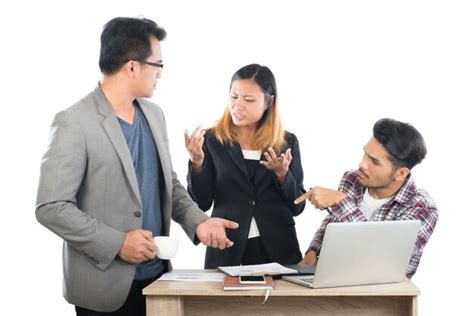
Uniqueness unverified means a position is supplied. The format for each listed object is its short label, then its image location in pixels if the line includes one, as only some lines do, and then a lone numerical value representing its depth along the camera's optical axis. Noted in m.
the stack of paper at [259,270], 2.66
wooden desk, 2.47
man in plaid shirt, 2.92
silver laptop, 2.40
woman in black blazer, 3.23
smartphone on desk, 2.52
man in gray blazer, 2.50
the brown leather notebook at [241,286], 2.46
